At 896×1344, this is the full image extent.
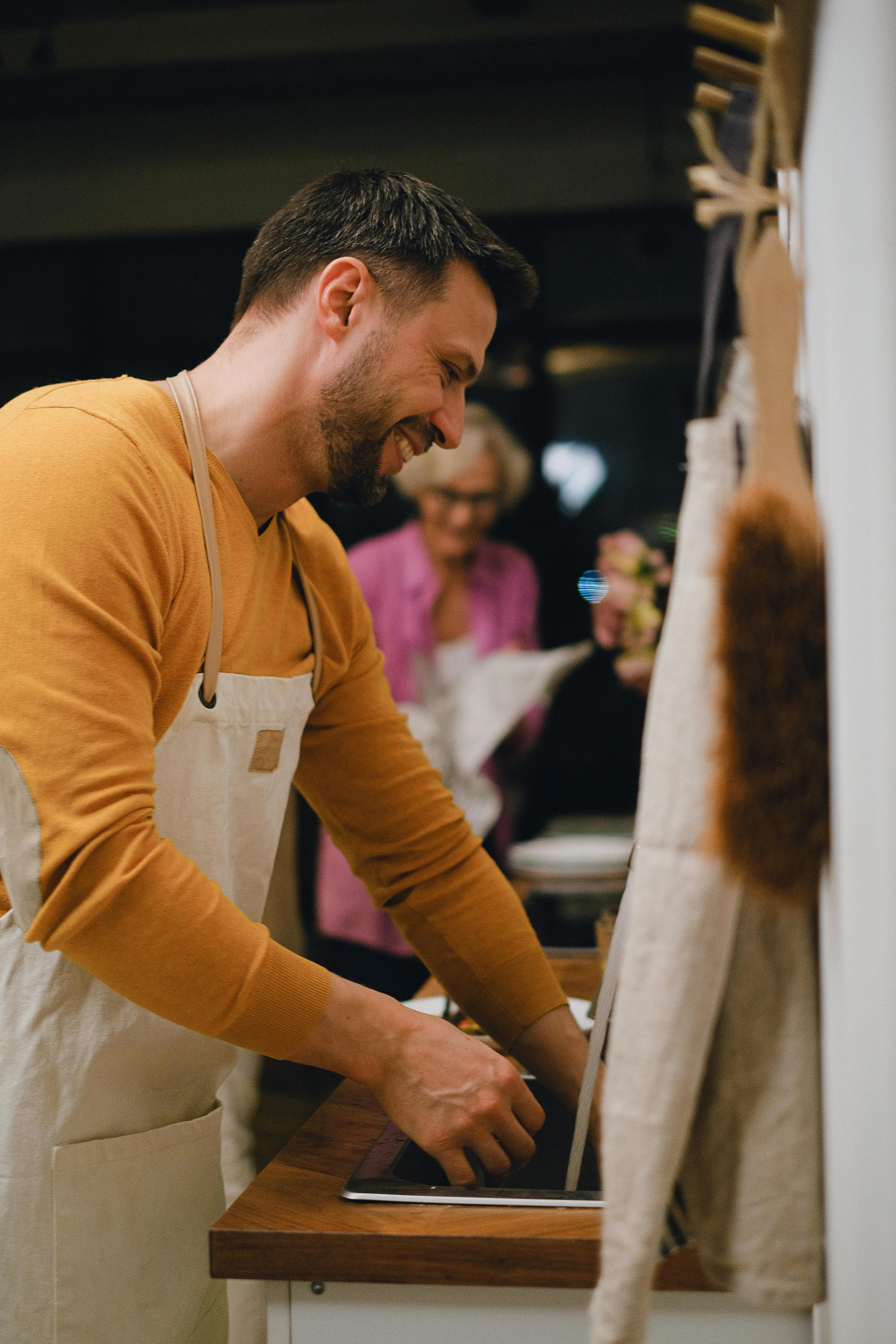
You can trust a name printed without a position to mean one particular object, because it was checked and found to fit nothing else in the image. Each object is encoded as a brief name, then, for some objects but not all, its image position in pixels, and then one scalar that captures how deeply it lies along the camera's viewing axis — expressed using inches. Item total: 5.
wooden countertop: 31.6
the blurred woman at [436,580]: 111.3
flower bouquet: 95.5
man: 34.3
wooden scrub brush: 21.7
